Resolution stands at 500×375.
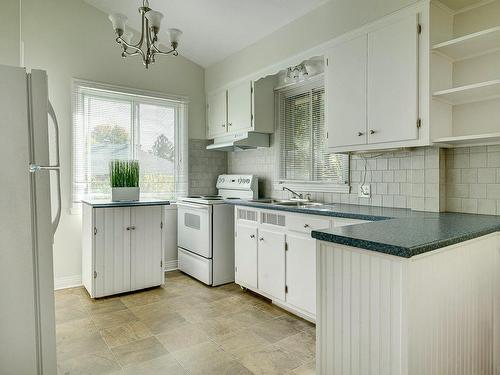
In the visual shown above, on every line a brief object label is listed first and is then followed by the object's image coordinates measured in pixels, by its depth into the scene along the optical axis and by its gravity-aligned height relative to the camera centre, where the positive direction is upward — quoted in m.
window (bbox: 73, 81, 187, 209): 3.78 +0.52
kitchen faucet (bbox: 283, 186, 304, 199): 3.57 -0.16
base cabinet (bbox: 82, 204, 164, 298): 3.33 -0.70
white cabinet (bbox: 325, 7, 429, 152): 2.28 +0.67
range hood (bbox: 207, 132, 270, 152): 3.87 +0.44
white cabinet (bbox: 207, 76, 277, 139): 3.84 +0.85
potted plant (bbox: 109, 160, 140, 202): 3.54 +0.00
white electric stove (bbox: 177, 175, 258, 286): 3.69 -0.63
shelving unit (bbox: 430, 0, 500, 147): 2.16 +0.72
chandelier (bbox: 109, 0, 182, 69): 2.40 +1.13
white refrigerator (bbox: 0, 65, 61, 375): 1.64 -0.23
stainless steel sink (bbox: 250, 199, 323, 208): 3.35 -0.24
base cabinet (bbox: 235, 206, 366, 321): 2.68 -0.67
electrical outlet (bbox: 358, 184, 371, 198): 2.95 -0.11
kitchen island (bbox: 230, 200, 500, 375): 1.23 -0.49
